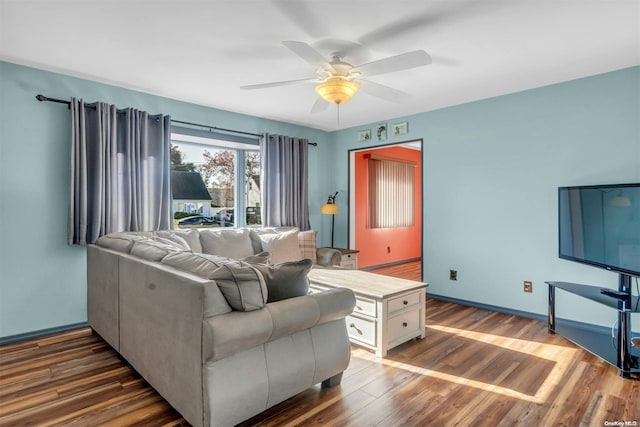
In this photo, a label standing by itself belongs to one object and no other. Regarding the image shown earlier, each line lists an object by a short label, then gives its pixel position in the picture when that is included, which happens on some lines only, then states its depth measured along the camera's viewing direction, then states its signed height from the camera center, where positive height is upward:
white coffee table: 2.76 -0.78
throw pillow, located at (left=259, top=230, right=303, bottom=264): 4.19 -0.36
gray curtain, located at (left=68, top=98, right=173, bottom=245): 3.24 +0.46
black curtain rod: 3.11 +1.08
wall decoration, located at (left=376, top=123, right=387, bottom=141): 5.01 +1.19
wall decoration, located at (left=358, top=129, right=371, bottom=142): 5.22 +1.19
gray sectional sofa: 1.65 -0.60
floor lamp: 5.20 +0.09
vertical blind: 6.20 +0.43
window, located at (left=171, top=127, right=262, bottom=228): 4.28 +0.46
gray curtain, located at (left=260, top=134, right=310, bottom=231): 4.78 +0.49
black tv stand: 2.44 -0.88
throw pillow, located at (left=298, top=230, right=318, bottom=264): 4.64 -0.39
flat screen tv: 2.61 -0.11
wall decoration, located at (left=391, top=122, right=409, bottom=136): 4.78 +1.18
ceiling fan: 2.26 +1.03
